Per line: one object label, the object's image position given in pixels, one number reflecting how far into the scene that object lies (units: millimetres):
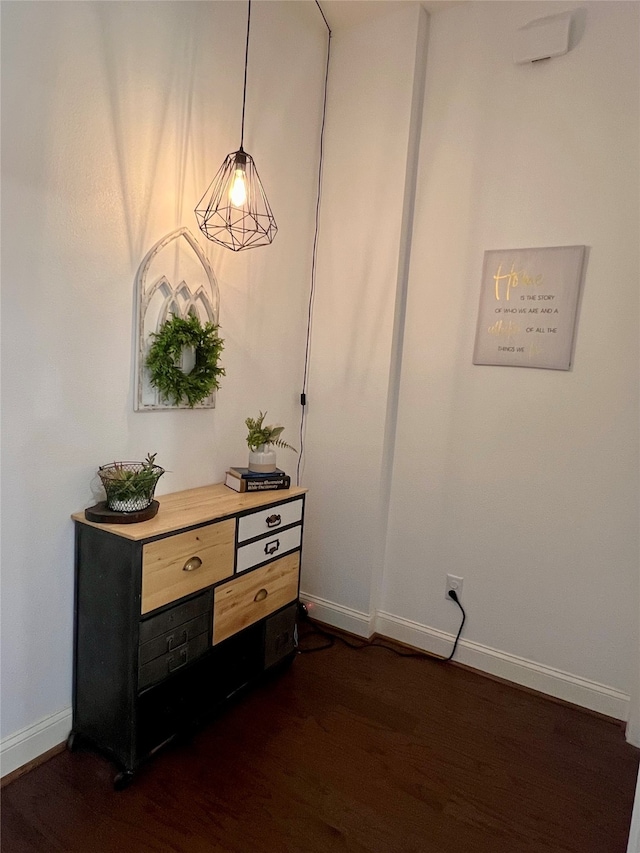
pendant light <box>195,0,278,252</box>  1959
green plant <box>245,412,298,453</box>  2350
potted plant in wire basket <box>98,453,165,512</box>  1770
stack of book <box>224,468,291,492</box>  2248
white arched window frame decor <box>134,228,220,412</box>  1965
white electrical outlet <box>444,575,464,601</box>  2574
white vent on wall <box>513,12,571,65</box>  2182
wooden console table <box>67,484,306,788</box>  1691
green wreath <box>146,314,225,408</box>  1983
